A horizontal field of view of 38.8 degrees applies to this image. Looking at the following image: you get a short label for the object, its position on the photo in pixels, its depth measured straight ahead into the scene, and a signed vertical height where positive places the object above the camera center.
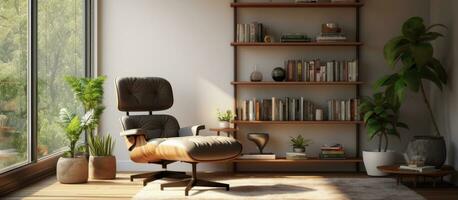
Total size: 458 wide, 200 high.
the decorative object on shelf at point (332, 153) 6.84 -0.52
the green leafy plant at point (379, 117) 6.51 -0.14
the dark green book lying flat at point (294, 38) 6.83 +0.69
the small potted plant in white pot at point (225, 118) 6.87 -0.16
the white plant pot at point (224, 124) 6.87 -0.22
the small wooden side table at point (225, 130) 6.72 -0.28
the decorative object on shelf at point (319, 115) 6.89 -0.12
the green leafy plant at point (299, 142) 6.88 -0.41
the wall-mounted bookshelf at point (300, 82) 6.78 +0.22
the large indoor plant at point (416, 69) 5.97 +0.33
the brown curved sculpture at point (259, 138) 6.86 -0.37
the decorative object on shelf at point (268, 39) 6.84 +0.68
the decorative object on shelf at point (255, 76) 6.90 +0.29
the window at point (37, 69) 5.21 +0.31
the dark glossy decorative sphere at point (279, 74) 6.86 +0.31
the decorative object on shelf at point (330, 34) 6.81 +0.73
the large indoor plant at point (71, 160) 5.90 -0.52
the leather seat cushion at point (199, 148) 5.19 -0.37
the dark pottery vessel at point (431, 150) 5.95 -0.43
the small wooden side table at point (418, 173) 5.71 -0.61
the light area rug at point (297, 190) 5.23 -0.75
